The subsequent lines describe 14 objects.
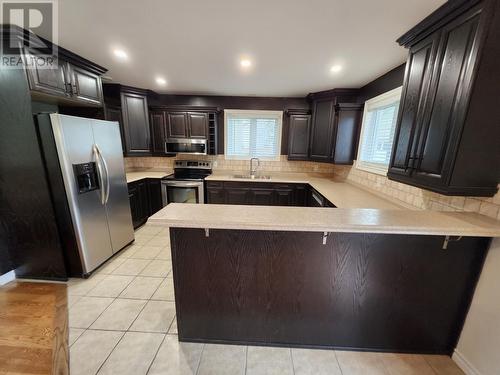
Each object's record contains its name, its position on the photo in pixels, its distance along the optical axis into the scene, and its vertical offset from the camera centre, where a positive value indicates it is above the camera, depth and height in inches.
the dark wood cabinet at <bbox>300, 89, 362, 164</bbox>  115.6 +14.0
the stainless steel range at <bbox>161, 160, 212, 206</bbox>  140.8 -33.4
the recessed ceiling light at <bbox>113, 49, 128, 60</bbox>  76.7 +35.8
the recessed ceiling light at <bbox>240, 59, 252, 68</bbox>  81.9 +35.9
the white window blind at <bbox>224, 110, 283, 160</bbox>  150.8 +8.9
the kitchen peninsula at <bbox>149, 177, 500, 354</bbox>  50.7 -36.4
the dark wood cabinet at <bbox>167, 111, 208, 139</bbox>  143.3 +14.1
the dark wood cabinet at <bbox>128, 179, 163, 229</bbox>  124.5 -38.9
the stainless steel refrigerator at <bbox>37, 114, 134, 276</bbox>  71.3 -17.4
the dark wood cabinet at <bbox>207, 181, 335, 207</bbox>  136.1 -33.8
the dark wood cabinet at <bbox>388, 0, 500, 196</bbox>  41.8 +12.3
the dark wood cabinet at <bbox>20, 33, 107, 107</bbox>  69.2 +25.7
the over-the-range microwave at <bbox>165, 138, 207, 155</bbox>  144.9 -1.6
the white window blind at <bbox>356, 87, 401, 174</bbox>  88.6 +9.0
